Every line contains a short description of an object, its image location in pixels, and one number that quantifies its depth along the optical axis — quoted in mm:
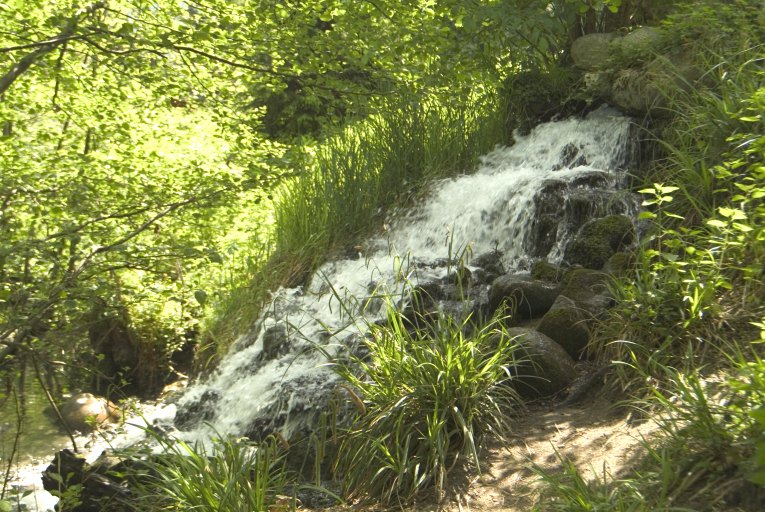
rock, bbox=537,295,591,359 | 5289
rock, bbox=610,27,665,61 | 7855
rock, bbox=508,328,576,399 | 5055
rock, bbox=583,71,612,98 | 8266
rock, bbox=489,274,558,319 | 5922
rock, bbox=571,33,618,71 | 8797
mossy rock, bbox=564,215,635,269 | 6180
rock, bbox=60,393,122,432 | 9594
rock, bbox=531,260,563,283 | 6266
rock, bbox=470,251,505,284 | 6789
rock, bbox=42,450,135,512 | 4715
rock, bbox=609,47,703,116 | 7227
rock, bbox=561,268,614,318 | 5391
